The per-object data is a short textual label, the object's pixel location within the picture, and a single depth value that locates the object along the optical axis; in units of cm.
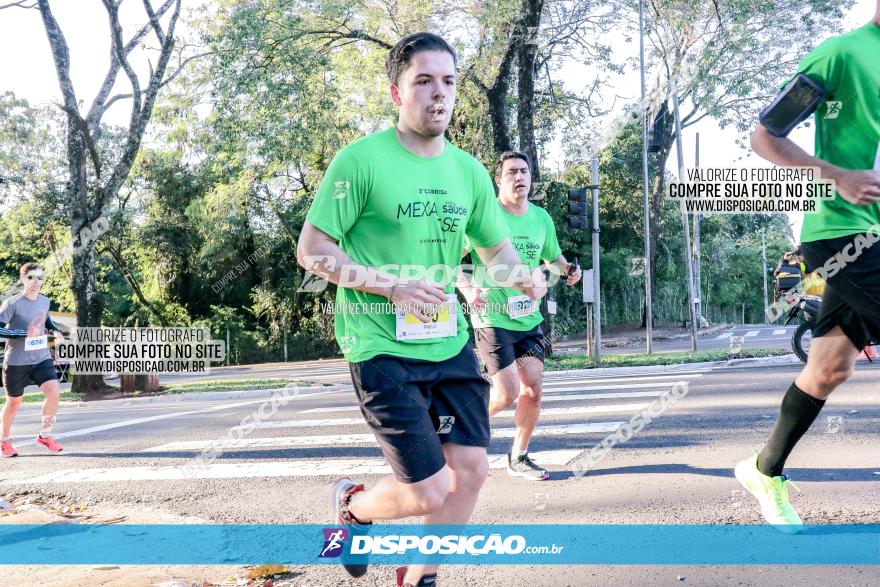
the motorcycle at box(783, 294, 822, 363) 1068
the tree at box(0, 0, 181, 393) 1680
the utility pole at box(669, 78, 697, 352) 2091
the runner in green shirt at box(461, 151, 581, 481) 516
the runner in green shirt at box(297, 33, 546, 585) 275
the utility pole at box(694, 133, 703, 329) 2805
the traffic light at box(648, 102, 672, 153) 1747
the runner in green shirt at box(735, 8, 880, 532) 300
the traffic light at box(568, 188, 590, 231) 1545
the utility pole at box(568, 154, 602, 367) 1551
